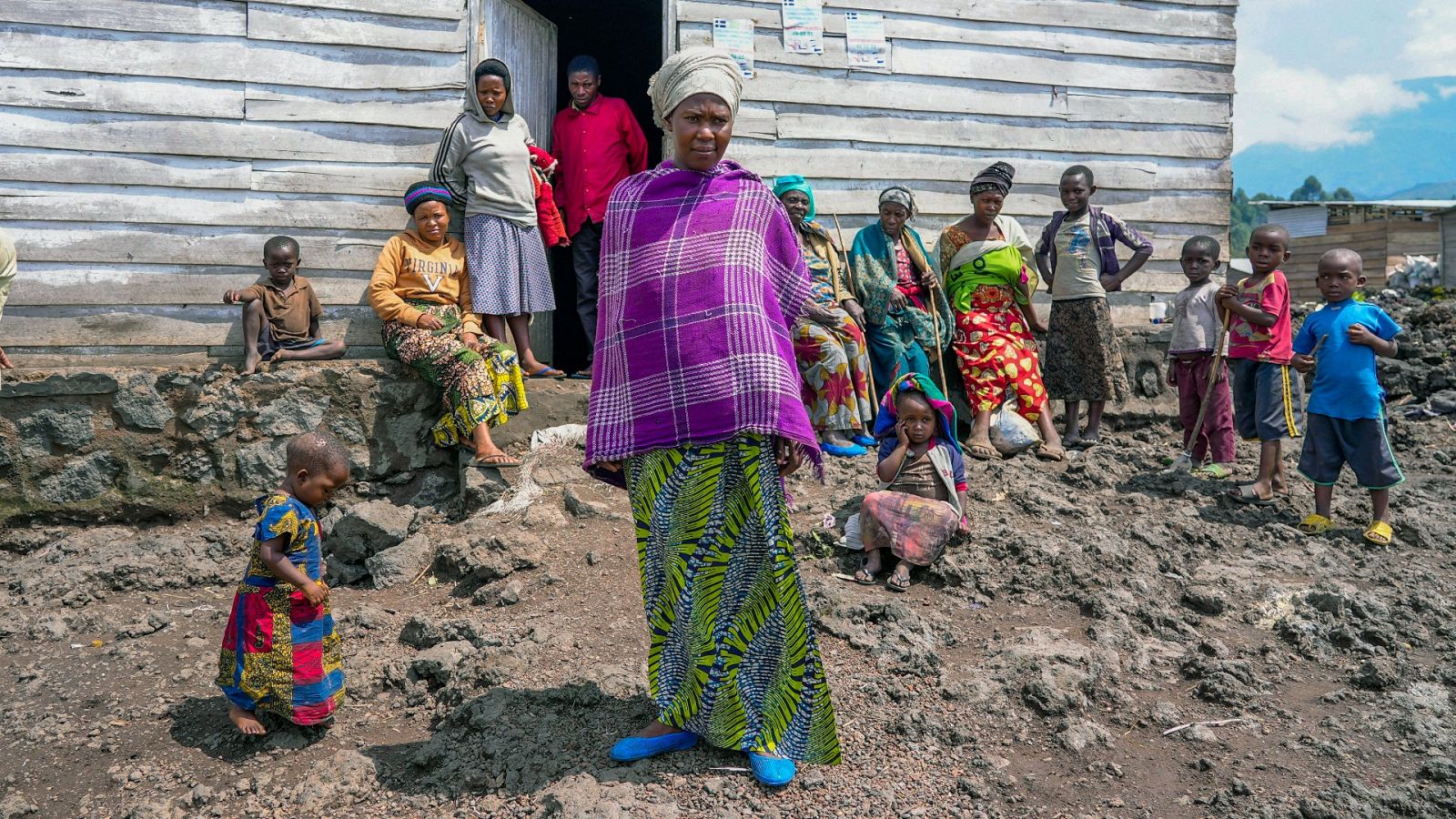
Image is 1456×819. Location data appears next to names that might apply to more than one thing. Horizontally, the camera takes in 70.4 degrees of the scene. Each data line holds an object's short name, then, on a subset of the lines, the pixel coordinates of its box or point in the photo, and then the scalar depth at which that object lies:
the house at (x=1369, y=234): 21.55
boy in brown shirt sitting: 5.37
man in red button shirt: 6.36
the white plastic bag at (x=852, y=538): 4.52
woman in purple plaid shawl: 2.76
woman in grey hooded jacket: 5.62
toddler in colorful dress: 3.16
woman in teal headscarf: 5.75
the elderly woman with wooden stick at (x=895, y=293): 6.07
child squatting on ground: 4.32
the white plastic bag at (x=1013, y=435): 5.82
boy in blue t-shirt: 4.81
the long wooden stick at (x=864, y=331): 6.05
